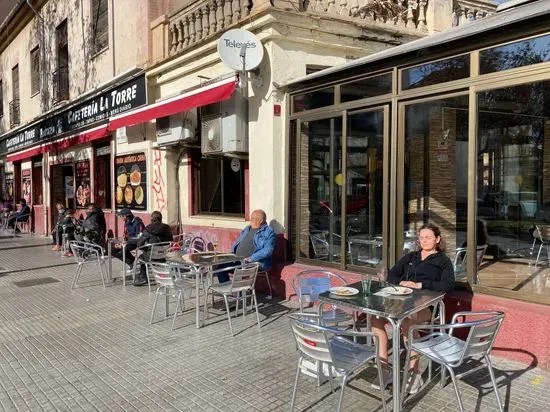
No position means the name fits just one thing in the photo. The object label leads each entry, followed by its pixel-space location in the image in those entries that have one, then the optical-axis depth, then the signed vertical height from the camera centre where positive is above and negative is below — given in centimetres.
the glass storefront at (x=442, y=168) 488 +22
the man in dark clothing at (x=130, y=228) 881 -78
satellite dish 674 +192
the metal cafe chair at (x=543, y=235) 655 -70
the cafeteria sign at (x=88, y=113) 1053 +198
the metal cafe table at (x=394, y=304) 331 -89
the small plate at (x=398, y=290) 385 -86
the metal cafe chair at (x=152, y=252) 749 -107
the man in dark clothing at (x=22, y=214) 1741 -102
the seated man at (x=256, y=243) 623 -77
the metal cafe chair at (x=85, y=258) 773 -118
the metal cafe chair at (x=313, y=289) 460 -103
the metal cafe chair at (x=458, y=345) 314 -116
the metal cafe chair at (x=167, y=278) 565 -109
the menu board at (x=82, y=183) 1414 +9
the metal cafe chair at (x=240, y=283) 531 -111
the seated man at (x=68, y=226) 1208 -101
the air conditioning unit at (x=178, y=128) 880 +109
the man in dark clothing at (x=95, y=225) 1044 -87
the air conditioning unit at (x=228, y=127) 747 +94
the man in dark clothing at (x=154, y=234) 790 -81
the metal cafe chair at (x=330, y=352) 306 -115
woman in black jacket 385 -81
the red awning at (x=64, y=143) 1193 +130
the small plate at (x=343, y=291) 391 -88
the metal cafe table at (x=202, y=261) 562 -92
